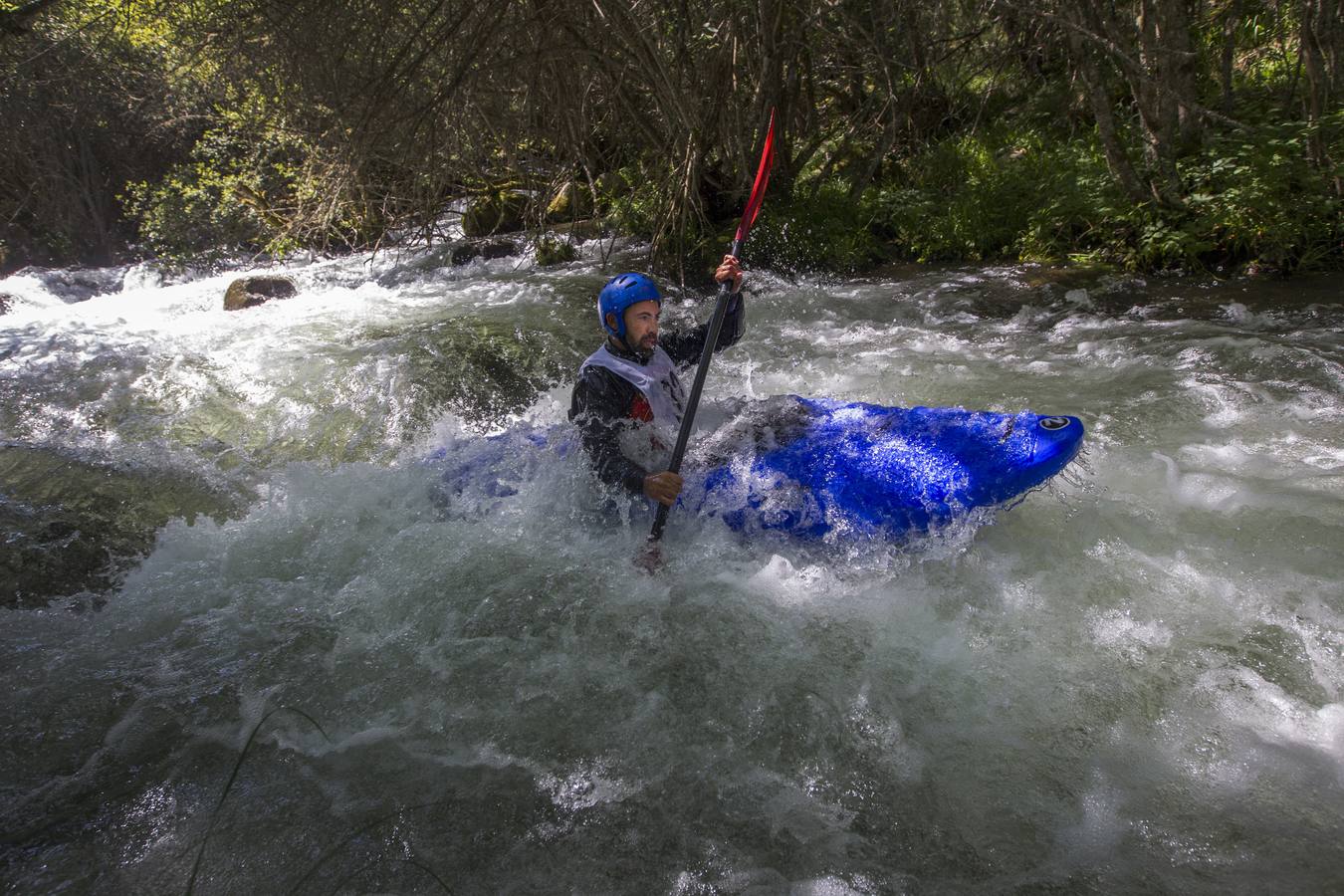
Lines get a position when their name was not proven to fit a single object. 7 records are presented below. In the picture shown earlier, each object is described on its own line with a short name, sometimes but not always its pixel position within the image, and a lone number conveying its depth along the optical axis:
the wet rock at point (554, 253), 7.88
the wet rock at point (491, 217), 8.68
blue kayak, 2.61
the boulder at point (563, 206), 8.69
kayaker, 2.94
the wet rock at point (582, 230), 8.14
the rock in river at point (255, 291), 7.66
